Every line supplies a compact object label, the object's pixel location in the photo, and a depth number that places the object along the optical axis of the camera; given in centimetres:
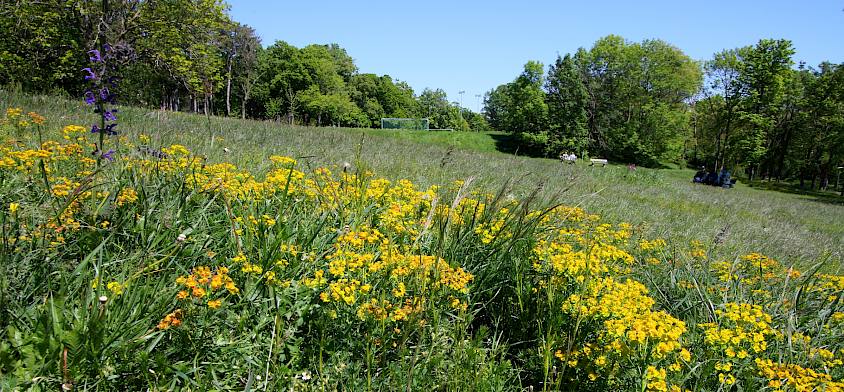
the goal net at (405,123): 4263
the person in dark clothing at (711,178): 2841
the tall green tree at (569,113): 4169
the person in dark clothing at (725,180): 2776
